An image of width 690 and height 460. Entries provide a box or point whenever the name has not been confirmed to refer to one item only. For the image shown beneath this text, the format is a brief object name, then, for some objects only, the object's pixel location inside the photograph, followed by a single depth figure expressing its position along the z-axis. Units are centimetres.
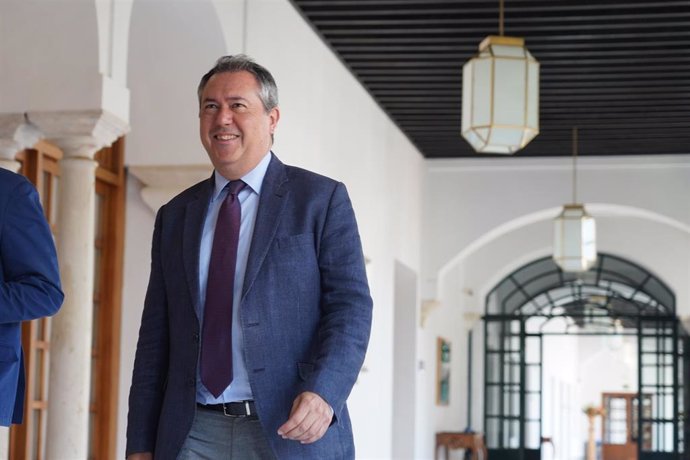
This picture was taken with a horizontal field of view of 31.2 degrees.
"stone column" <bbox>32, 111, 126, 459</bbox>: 570
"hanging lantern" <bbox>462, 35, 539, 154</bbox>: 772
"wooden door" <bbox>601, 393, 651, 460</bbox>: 3916
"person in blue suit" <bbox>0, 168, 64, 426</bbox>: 301
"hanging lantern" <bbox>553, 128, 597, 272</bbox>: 1258
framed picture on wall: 1631
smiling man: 258
